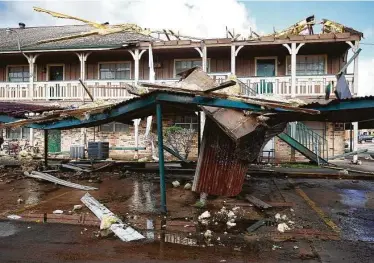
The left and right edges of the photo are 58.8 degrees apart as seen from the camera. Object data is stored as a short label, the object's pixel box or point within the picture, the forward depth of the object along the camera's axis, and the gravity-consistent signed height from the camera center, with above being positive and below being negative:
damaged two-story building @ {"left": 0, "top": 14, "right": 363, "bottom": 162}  17.06 +3.95
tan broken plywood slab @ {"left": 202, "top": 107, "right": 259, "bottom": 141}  6.91 +0.22
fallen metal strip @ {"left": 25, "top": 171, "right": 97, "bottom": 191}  9.26 -1.52
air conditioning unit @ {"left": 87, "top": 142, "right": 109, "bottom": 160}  15.33 -0.92
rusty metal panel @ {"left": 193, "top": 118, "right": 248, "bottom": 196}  7.88 -0.84
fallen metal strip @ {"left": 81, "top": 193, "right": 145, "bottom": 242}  5.25 -1.63
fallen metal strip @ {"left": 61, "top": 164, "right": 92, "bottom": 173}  12.34 -1.43
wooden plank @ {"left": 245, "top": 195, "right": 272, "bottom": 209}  7.05 -1.56
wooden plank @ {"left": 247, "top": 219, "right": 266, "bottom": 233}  5.64 -1.66
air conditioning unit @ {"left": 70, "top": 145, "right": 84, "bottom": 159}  17.69 -1.17
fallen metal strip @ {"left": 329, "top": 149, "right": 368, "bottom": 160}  14.86 -0.97
